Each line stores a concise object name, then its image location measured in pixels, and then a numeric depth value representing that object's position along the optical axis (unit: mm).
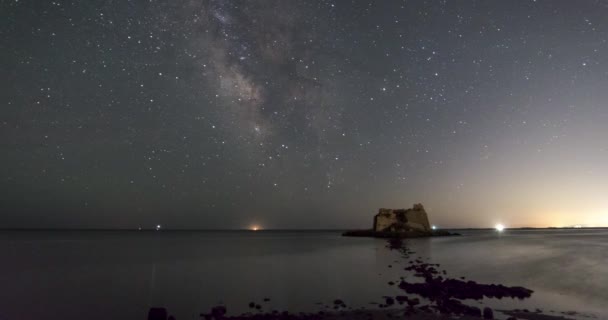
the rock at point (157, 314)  16734
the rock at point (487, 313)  16819
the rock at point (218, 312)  19386
